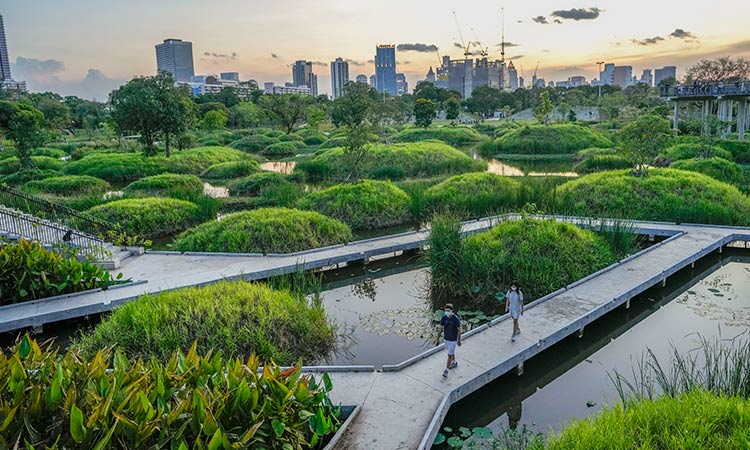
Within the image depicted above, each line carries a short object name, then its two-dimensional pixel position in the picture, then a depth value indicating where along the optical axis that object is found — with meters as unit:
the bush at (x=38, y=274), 9.56
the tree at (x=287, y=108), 54.44
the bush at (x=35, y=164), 29.42
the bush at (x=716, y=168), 20.29
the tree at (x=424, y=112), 48.31
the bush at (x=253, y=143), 44.31
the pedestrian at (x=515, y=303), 7.82
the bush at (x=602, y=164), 27.41
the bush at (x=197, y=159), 30.10
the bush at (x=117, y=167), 28.19
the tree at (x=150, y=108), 29.83
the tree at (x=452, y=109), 60.41
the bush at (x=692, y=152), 25.23
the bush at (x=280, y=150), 41.00
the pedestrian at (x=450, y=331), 6.83
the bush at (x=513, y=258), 10.44
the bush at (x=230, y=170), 28.48
